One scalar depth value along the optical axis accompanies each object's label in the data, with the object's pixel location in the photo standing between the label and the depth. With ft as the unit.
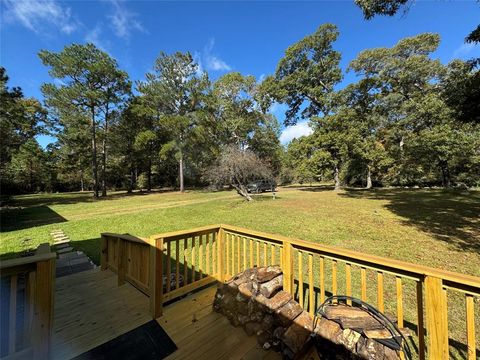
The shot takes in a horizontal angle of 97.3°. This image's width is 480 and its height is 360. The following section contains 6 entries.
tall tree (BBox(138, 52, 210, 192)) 68.54
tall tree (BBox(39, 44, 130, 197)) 51.49
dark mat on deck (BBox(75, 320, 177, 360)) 6.44
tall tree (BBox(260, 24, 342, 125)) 58.59
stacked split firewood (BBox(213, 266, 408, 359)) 5.10
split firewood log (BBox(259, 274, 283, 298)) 7.55
